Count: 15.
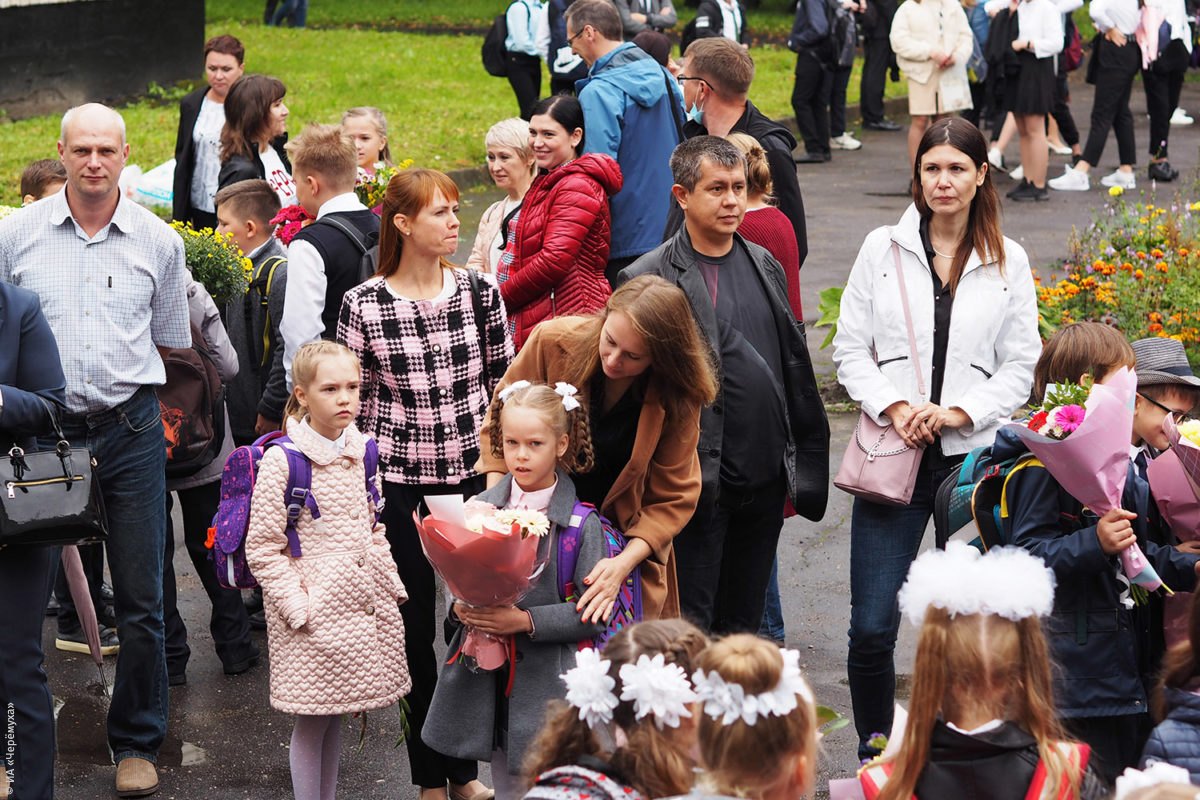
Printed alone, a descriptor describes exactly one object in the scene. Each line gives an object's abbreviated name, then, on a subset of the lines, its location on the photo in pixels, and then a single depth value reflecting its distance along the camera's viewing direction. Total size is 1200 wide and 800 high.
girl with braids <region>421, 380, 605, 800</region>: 8.68
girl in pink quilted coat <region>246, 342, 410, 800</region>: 9.72
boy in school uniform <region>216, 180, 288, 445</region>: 12.73
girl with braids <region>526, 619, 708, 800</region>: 6.37
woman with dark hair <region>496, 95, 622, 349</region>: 12.79
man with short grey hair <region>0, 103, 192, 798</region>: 10.32
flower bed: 18.03
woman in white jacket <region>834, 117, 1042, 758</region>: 10.20
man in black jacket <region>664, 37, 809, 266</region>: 14.03
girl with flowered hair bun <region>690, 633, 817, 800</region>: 6.02
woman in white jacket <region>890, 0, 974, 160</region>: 30.69
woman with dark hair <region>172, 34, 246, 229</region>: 17.48
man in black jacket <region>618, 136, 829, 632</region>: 10.04
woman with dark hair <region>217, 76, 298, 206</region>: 16.08
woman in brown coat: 8.69
